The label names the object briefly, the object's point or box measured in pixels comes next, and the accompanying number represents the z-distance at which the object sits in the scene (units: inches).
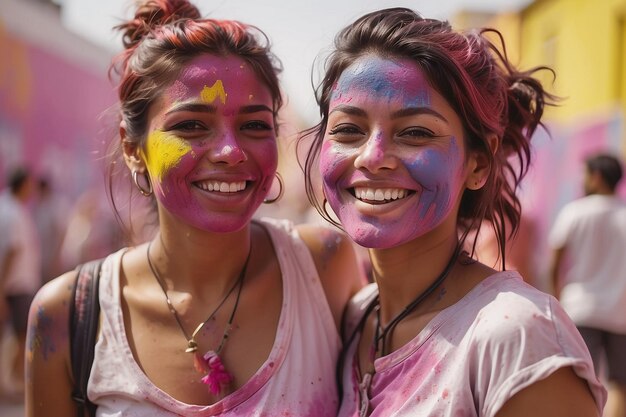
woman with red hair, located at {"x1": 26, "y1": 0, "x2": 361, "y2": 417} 80.0
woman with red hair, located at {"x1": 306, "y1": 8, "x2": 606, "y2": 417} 59.7
